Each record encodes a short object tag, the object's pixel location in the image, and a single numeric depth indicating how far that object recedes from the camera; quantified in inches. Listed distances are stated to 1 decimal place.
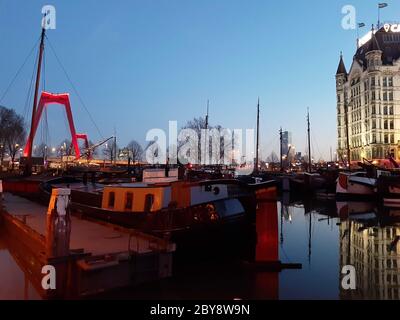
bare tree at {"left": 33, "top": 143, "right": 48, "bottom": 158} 6309.1
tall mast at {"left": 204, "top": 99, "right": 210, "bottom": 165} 2634.4
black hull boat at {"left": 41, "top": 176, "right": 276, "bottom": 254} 631.2
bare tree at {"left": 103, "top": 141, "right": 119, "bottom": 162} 5208.2
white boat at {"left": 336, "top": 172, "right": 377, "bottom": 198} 1859.0
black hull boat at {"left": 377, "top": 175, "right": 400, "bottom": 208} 1594.5
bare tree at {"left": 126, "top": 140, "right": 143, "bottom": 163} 5092.0
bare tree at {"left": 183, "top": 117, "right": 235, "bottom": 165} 2736.2
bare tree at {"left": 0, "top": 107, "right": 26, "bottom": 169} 3744.1
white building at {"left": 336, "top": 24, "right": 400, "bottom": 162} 4165.8
